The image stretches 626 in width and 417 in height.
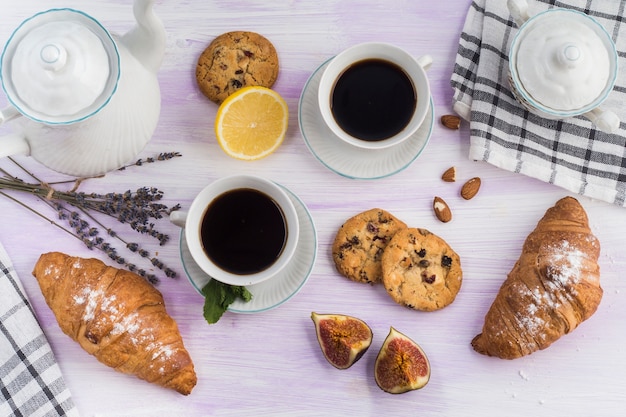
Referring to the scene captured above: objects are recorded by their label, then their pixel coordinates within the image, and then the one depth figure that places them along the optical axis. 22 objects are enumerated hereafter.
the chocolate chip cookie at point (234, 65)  0.80
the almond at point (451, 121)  0.82
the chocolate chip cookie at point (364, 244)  0.80
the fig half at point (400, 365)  0.78
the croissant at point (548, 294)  0.77
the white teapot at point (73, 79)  0.65
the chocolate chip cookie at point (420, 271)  0.79
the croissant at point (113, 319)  0.77
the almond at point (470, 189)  0.82
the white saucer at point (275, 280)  0.78
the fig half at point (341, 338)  0.79
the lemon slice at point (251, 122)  0.78
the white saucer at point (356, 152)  0.80
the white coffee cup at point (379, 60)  0.76
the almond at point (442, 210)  0.82
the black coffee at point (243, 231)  0.75
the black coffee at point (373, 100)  0.77
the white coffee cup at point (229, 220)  0.74
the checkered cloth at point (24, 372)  0.80
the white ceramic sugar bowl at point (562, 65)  0.76
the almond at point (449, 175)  0.82
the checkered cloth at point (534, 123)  0.81
